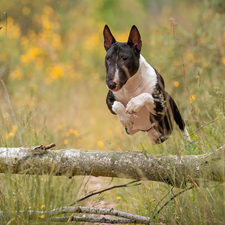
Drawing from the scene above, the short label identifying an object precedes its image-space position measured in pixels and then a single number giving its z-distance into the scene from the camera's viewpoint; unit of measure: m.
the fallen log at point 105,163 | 6.59
